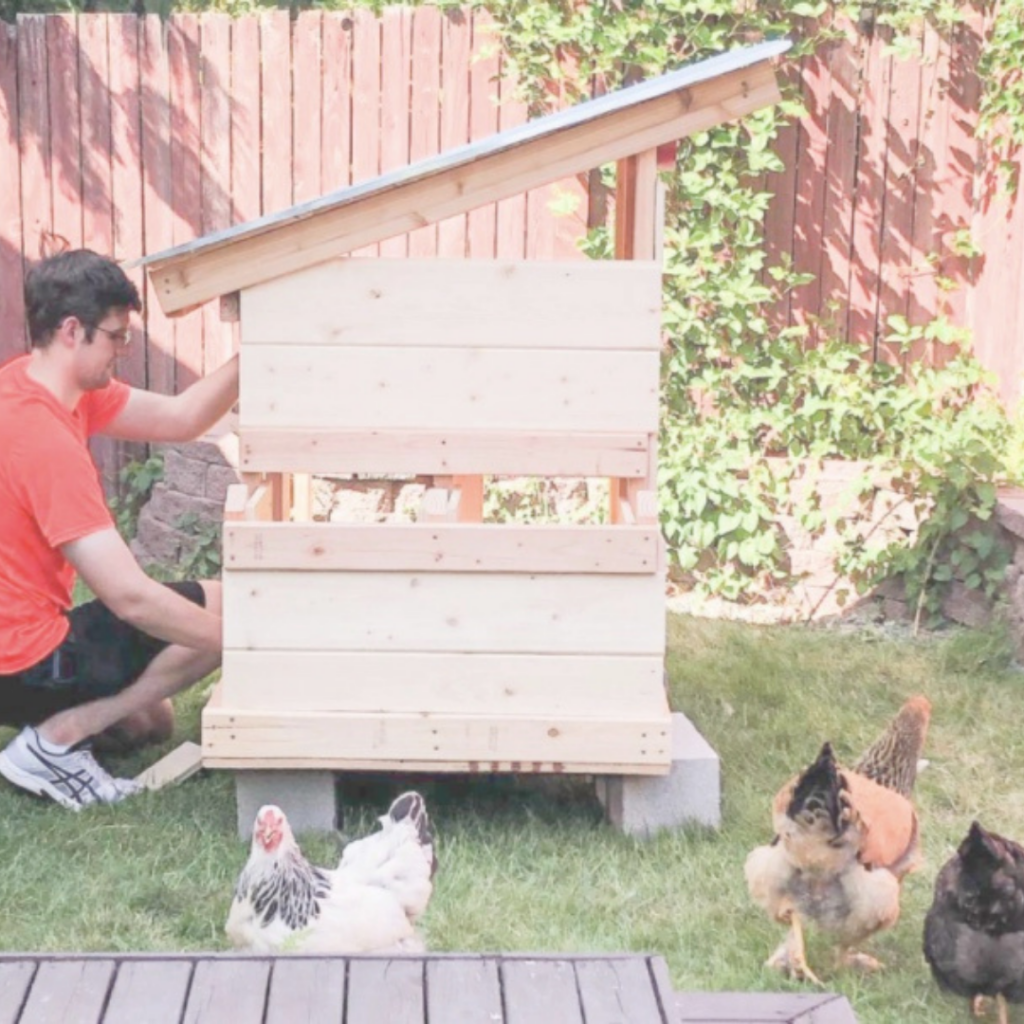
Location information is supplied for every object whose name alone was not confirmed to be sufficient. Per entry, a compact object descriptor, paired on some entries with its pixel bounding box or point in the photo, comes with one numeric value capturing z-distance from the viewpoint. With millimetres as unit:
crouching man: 4164
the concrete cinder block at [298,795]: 4195
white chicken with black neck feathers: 3078
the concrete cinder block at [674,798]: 4223
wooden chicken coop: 4043
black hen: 3174
